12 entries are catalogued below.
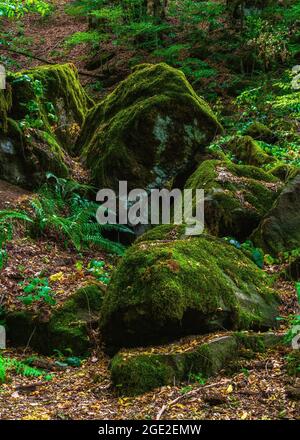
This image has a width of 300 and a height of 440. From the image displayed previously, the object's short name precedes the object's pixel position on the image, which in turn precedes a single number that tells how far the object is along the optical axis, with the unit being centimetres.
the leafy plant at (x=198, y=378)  385
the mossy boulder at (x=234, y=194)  729
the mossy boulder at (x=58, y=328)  485
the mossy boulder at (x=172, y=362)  386
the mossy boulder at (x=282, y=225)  681
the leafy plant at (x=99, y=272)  616
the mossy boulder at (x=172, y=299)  437
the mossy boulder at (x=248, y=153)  974
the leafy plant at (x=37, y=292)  530
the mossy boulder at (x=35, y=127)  825
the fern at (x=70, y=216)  727
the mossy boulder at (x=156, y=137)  876
